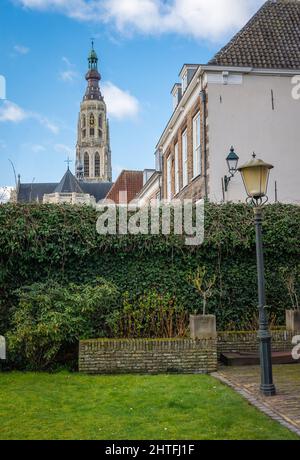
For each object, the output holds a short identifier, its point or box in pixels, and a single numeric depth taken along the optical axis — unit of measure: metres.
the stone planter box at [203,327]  10.41
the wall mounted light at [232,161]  15.88
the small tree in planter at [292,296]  11.67
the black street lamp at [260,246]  7.82
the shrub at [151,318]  11.27
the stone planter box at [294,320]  11.66
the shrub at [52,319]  10.02
